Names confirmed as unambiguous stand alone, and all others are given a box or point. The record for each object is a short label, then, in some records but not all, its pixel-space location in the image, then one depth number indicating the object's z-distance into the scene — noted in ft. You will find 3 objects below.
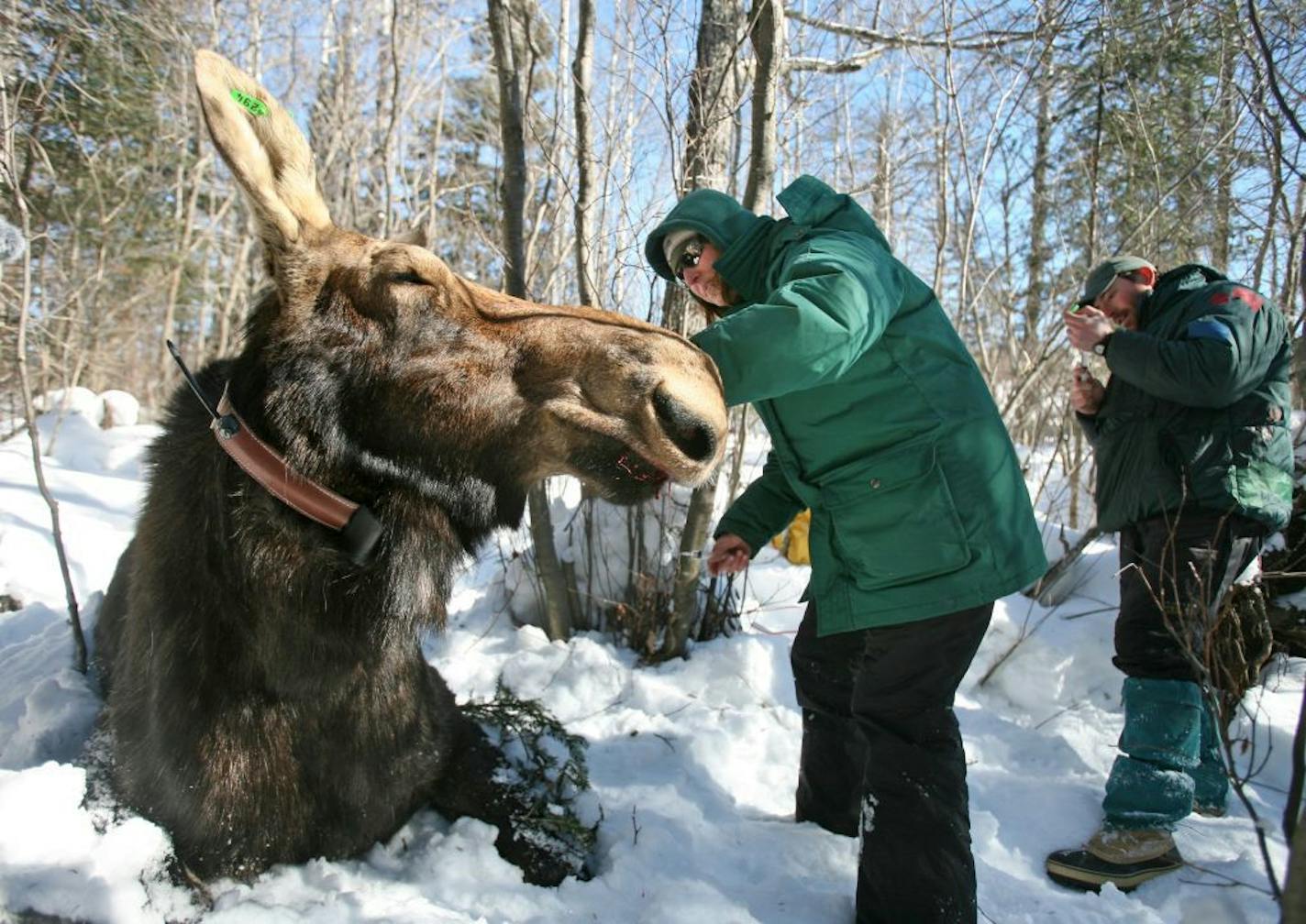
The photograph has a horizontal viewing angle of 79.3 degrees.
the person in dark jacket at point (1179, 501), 9.46
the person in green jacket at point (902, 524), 7.30
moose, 5.94
